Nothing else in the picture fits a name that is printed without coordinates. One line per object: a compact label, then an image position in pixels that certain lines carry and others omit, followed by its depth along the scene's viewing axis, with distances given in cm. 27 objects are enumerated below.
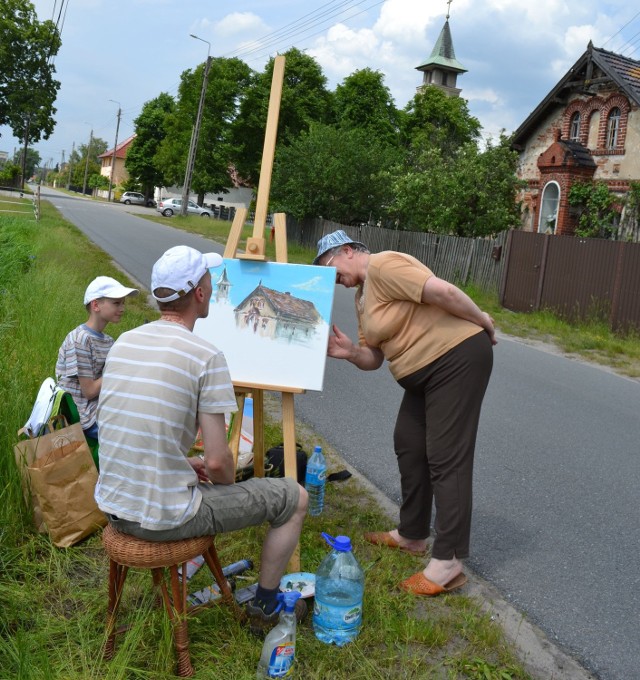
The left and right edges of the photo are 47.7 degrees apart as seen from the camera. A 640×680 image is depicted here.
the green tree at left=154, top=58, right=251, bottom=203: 4966
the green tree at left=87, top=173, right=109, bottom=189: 9181
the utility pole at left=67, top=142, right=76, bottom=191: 11006
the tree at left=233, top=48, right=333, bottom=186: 4609
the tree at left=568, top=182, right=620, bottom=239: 2189
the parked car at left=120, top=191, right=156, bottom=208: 6984
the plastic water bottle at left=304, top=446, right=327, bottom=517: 445
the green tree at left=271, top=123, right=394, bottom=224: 2805
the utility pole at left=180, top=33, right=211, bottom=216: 4356
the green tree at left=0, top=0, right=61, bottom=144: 6200
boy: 434
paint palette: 334
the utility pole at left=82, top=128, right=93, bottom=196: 9171
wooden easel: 387
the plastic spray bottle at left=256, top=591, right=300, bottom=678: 277
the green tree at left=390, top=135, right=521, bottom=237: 2044
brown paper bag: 361
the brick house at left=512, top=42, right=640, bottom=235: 2256
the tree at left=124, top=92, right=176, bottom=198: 7131
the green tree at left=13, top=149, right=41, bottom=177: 12819
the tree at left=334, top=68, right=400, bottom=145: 4544
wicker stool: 268
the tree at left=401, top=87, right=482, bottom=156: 5234
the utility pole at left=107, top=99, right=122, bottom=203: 7641
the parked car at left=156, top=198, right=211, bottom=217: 5065
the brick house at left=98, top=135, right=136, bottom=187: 10362
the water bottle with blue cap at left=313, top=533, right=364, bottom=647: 307
